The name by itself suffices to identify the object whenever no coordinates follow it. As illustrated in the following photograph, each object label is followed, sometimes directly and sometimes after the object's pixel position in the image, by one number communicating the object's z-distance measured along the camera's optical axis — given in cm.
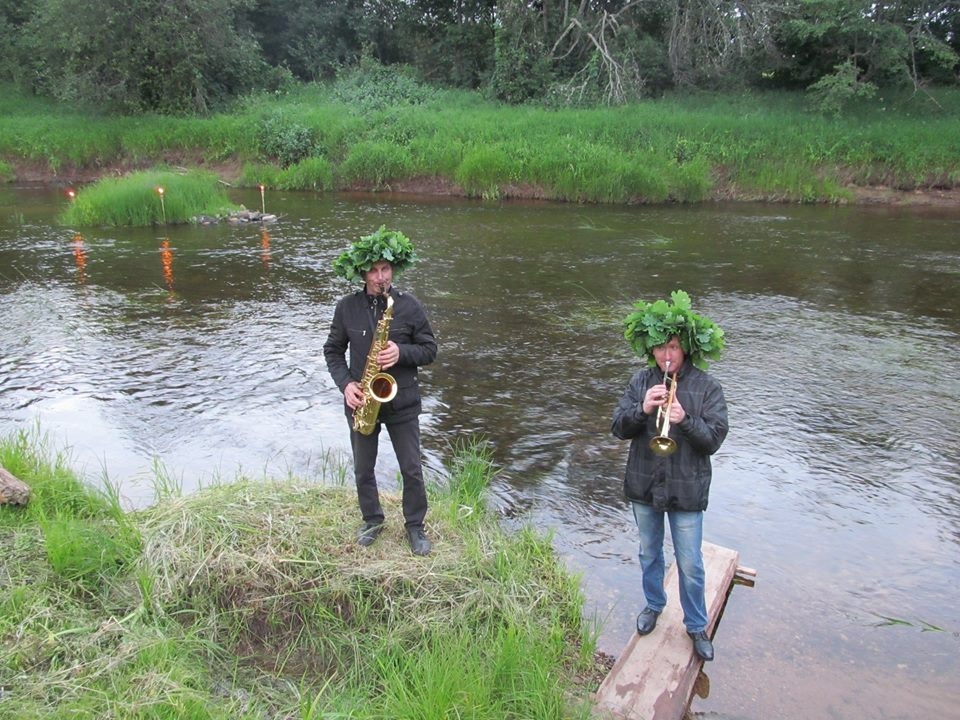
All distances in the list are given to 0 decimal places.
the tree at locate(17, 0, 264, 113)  2827
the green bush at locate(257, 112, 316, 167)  2620
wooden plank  399
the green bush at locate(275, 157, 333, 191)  2480
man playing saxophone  471
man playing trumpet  427
